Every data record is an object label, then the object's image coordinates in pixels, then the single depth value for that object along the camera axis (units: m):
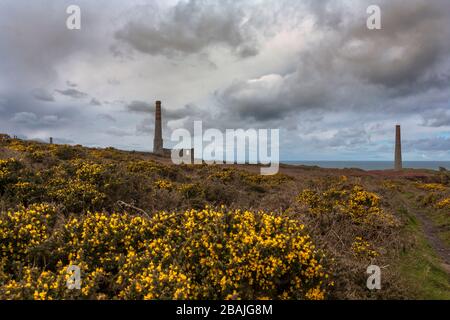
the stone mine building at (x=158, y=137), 55.84
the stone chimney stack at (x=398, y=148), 63.73
